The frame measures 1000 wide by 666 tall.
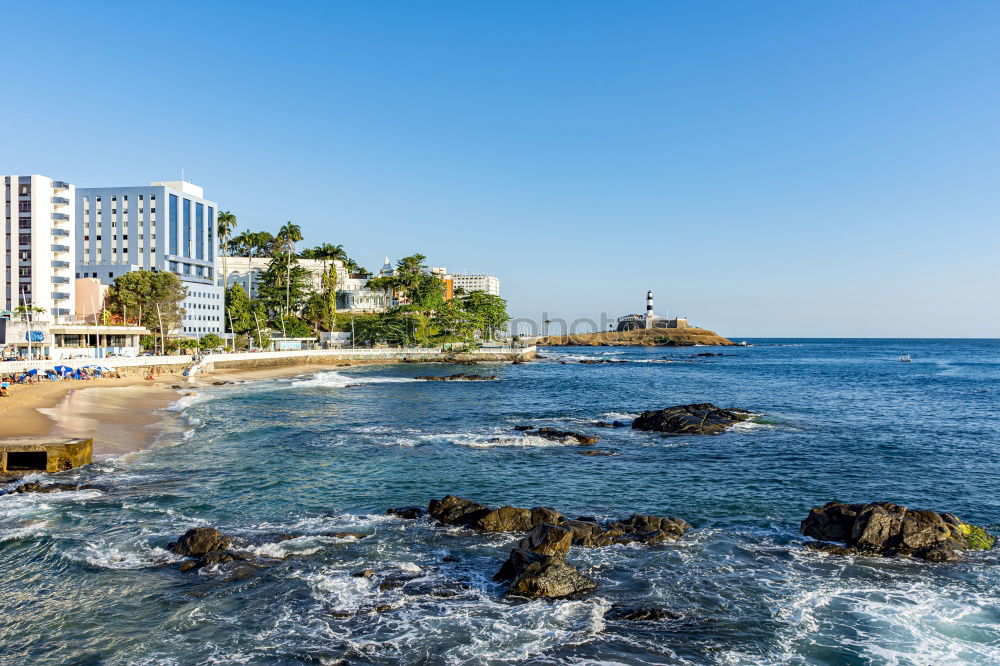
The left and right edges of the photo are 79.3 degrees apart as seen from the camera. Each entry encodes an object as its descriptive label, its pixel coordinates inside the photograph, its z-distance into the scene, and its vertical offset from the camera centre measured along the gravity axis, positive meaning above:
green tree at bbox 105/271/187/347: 92.31 +6.03
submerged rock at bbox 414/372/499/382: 80.38 -5.60
